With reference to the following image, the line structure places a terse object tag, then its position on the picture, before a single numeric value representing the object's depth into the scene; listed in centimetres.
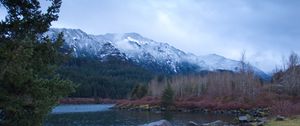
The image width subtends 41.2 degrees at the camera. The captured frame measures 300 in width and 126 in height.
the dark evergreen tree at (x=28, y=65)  1196
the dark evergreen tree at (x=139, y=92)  15652
